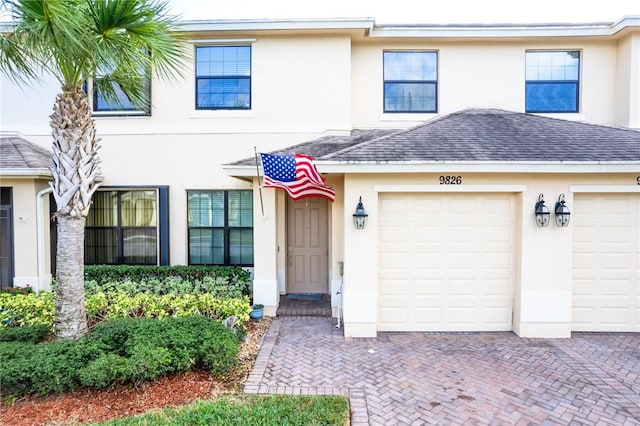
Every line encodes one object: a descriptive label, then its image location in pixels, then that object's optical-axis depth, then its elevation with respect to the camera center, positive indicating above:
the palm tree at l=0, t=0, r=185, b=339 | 4.79 +2.05
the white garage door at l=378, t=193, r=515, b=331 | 6.93 -1.18
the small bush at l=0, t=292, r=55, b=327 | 6.65 -2.20
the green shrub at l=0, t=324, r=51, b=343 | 5.52 -2.18
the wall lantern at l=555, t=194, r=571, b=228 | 6.53 -0.19
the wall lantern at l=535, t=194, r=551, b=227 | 6.55 -0.19
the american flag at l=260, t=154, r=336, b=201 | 6.65 +0.61
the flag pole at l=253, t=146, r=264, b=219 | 8.09 +0.29
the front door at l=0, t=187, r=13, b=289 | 8.46 -0.91
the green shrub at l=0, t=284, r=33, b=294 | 7.97 -2.09
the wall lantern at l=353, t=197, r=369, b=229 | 6.60 -0.25
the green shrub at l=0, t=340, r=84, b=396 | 4.38 -2.20
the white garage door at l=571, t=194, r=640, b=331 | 6.88 -1.17
